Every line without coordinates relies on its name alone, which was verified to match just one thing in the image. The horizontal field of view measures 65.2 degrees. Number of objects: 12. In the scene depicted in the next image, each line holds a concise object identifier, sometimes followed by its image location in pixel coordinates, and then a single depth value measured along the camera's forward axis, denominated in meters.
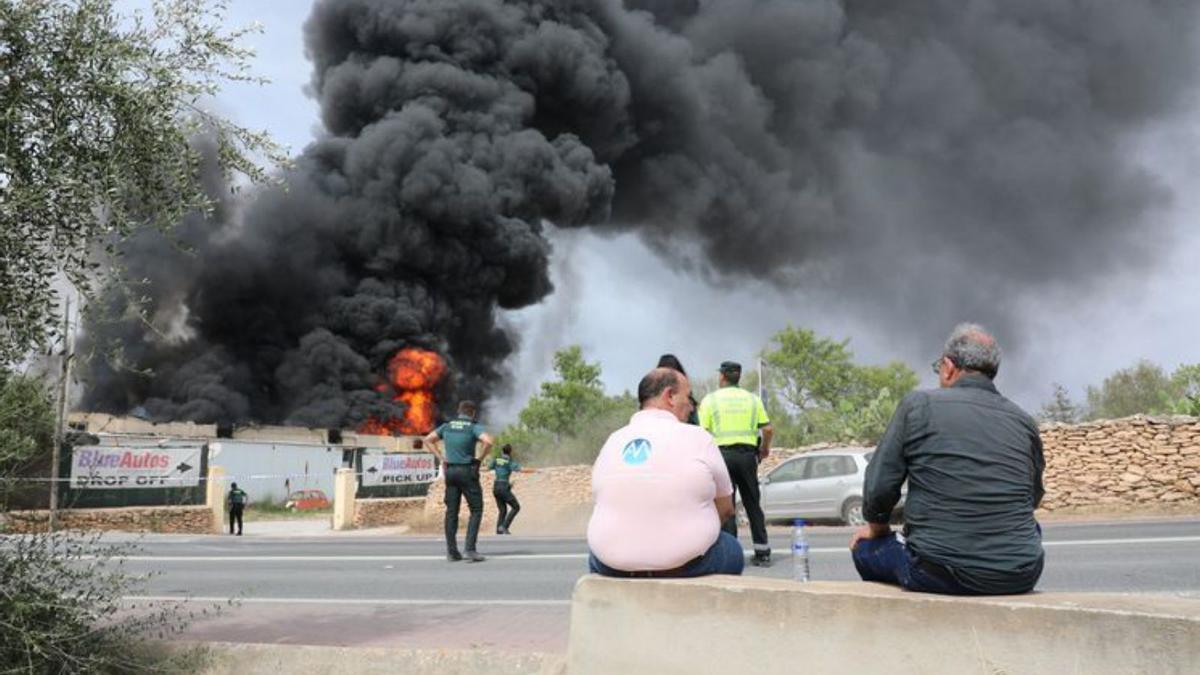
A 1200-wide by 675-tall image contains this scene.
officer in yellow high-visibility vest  6.50
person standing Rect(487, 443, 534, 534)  16.45
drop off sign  20.39
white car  14.73
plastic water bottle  4.34
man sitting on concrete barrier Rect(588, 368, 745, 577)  3.33
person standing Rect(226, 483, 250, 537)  20.80
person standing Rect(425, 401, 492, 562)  8.38
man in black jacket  2.90
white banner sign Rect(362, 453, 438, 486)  27.80
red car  30.92
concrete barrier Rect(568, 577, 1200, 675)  2.54
